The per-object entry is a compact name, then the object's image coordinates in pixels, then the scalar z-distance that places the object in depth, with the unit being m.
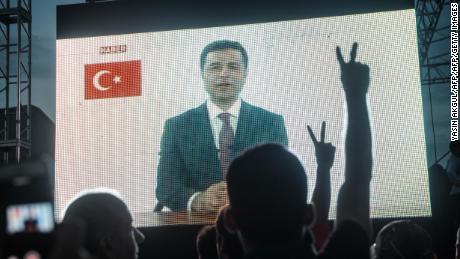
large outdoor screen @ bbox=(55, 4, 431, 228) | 5.48
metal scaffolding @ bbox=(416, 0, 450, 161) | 8.67
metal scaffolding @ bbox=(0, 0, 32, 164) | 7.13
